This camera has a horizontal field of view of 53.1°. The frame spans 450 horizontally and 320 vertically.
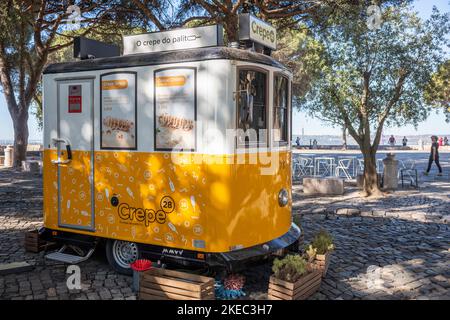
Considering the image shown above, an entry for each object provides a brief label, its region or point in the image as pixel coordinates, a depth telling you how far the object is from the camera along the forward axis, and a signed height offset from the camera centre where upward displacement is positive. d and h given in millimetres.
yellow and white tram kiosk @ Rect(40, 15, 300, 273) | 5438 -93
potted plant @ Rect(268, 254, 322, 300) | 5094 -1572
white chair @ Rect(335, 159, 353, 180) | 18086 -1095
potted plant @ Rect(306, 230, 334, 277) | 6059 -1480
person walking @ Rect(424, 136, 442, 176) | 19636 -240
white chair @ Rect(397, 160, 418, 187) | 16797 -1306
